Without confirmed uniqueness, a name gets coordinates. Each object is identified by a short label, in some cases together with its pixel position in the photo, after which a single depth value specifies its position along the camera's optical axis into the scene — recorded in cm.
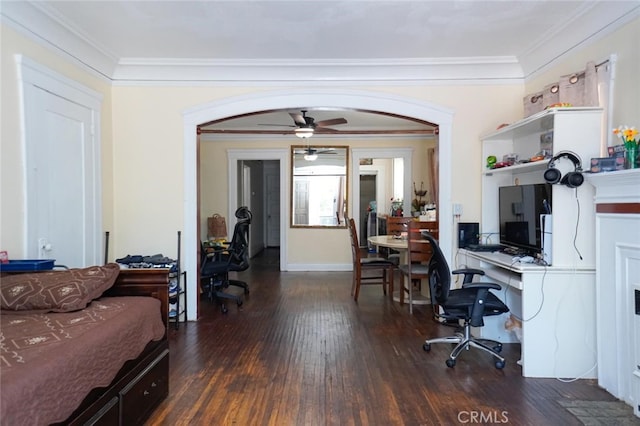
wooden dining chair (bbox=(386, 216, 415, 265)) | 565
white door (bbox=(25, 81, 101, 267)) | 299
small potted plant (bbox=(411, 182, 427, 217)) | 700
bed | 142
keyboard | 379
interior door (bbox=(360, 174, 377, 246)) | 1055
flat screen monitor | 323
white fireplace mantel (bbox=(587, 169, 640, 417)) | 239
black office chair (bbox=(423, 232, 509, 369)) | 306
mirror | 741
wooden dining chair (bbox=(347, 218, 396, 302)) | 521
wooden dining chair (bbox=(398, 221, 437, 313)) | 463
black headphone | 278
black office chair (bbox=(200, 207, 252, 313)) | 482
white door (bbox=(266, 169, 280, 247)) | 1103
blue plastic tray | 245
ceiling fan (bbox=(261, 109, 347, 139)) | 524
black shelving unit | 402
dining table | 495
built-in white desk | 288
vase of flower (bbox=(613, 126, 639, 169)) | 241
